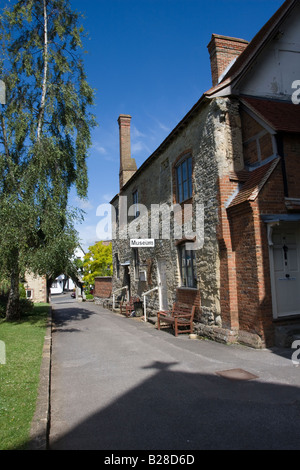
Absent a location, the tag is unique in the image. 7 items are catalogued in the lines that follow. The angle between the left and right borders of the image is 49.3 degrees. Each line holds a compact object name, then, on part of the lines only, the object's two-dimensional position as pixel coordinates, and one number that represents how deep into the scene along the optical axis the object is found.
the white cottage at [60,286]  69.12
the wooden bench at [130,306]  16.36
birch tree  10.79
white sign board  13.10
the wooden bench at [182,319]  10.23
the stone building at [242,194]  7.89
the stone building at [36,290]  36.38
